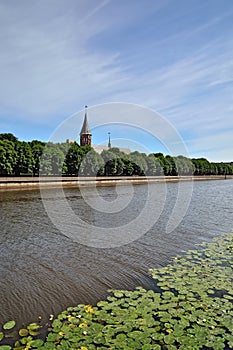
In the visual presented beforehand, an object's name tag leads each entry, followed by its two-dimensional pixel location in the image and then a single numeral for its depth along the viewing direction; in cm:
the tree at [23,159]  5212
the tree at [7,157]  4626
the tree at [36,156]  5456
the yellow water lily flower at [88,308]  583
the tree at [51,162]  5419
